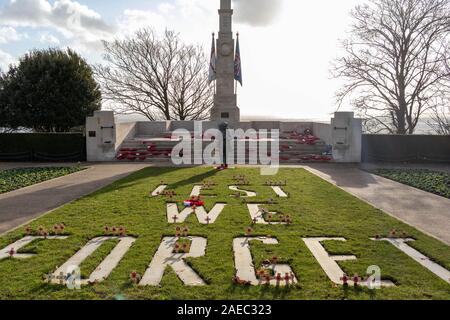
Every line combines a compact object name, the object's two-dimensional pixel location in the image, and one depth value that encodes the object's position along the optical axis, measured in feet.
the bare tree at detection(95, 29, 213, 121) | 104.68
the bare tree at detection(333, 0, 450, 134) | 74.54
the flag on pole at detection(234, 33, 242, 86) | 82.43
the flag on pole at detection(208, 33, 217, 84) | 82.79
